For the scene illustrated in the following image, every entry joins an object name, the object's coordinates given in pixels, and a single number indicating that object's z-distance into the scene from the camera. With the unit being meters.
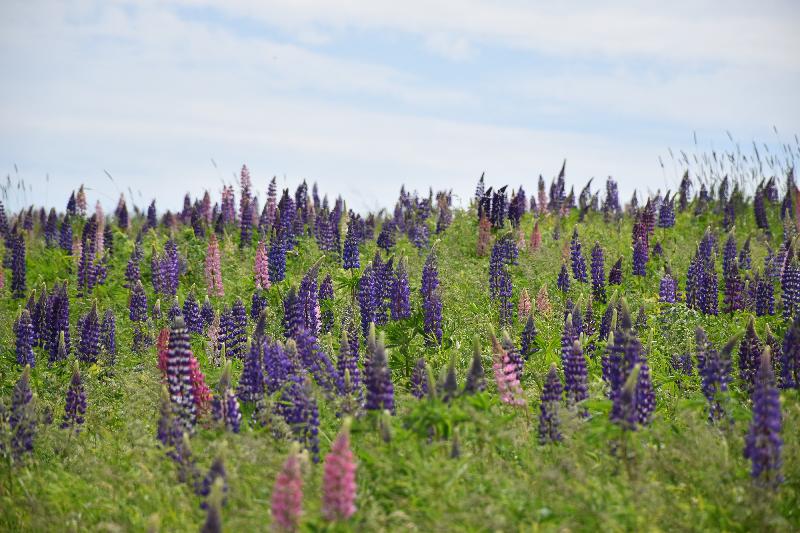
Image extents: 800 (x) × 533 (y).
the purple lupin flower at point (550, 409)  11.96
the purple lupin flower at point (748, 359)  14.50
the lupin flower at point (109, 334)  19.72
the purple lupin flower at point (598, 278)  24.08
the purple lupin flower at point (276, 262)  25.46
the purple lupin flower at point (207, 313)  20.42
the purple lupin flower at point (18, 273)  27.00
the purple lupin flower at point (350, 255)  24.61
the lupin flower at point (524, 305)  20.75
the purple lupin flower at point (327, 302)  20.33
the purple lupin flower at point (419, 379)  13.23
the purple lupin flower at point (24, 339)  19.25
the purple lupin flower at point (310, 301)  18.72
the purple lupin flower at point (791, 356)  13.06
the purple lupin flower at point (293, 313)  16.66
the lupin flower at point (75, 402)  14.34
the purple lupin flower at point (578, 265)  25.22
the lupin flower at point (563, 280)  23.78
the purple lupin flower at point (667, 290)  22.73
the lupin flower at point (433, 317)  18.83
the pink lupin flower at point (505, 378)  12.86
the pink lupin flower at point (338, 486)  8.48
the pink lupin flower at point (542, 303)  20.77
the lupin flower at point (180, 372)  12.82
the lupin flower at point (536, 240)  28.12
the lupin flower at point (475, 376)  11.38
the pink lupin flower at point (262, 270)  24.62
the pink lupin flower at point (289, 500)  8.27
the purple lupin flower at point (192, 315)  20.56
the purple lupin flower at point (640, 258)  25.80
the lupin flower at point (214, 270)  25.22
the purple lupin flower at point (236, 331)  18.75
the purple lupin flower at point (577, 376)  13.00
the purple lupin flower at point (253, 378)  13.81
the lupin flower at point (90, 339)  19.30
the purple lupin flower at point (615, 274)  24.67
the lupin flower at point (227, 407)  12.09
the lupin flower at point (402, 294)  20.19
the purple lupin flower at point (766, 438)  10.13
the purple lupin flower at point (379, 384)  11.27
